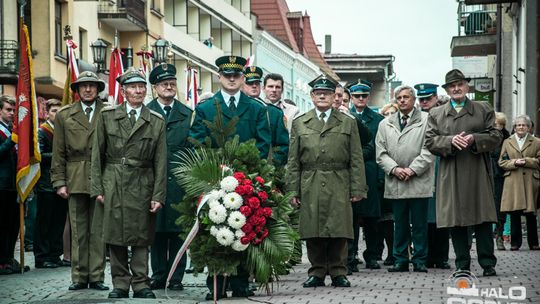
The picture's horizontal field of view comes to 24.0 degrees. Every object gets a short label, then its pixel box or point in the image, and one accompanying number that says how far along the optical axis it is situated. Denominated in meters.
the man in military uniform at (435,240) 15.78
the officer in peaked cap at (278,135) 13.19
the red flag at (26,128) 15.62
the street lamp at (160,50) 25.06
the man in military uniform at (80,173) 12.95
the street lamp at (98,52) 27.78
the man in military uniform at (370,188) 15.45
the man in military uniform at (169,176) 12.95
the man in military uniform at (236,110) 12.12
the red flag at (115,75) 20.64
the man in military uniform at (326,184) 12.86
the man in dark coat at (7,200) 15.67
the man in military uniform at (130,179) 12.02
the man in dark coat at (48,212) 16.36
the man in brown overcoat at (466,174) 13.55
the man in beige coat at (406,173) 15.00
